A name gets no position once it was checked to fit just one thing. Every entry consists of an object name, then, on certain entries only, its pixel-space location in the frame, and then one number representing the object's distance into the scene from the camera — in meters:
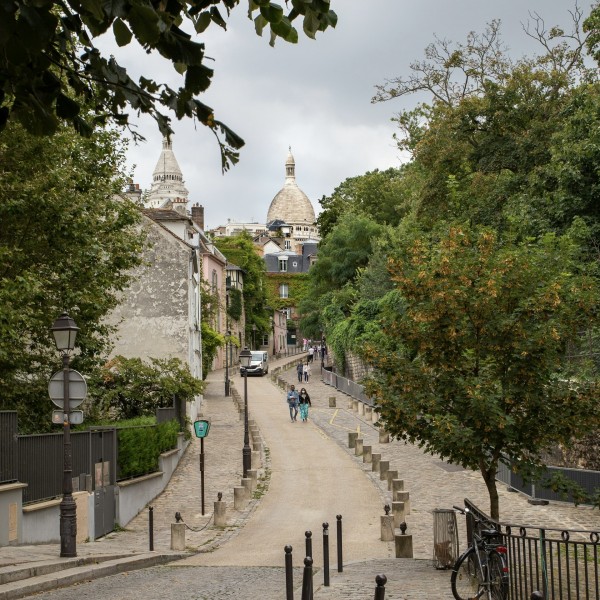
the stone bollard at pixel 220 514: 22.20
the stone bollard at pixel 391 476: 26.97
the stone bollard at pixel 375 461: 30.21
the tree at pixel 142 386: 33.47
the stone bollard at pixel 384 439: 37.56
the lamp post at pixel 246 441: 29.61
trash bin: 14.42
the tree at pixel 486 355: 14.62
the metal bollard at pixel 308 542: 13.97
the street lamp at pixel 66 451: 15.65
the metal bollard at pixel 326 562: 14.04
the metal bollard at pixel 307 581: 9.82
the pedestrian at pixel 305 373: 66.39
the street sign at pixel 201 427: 24.80
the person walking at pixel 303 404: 43.31
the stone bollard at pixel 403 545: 17.11
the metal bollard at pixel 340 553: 15.65
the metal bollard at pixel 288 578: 11.48
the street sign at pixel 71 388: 16.98
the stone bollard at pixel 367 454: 32.16
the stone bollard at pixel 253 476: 26.97
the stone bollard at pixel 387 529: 19.80
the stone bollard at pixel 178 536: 19.06
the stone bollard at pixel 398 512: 21.39
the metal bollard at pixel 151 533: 18.61
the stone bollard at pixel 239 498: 24.55
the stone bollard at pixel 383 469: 28.67
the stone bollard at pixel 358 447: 33.81
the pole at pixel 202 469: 23.69
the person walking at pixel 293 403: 43.59
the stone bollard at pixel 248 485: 25.95
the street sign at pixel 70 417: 16.45
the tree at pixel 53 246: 21.92
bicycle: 10.67
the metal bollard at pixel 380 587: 8.17
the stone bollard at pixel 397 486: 24.73
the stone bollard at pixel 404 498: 23.45
